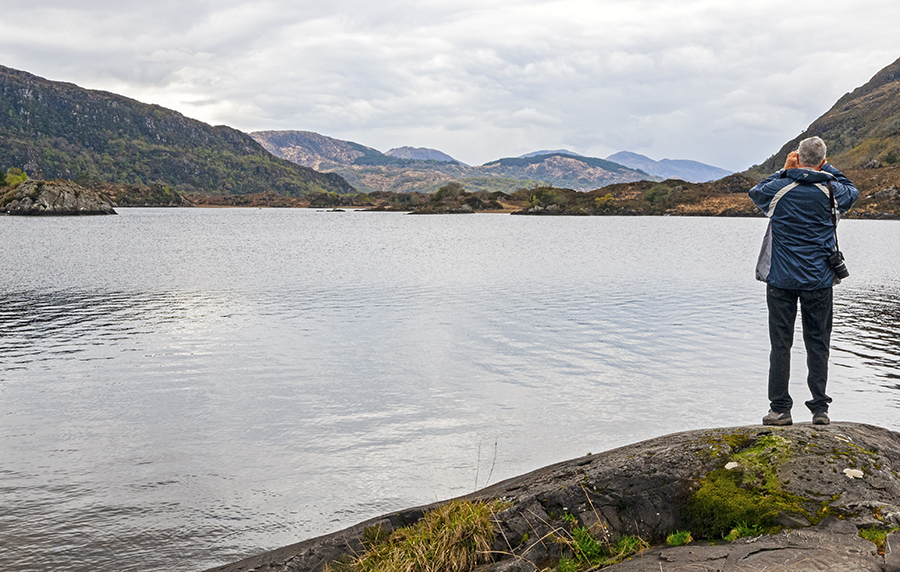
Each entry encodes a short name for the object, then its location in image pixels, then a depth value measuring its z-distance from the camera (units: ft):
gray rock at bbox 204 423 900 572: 15.40
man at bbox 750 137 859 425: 23.18
